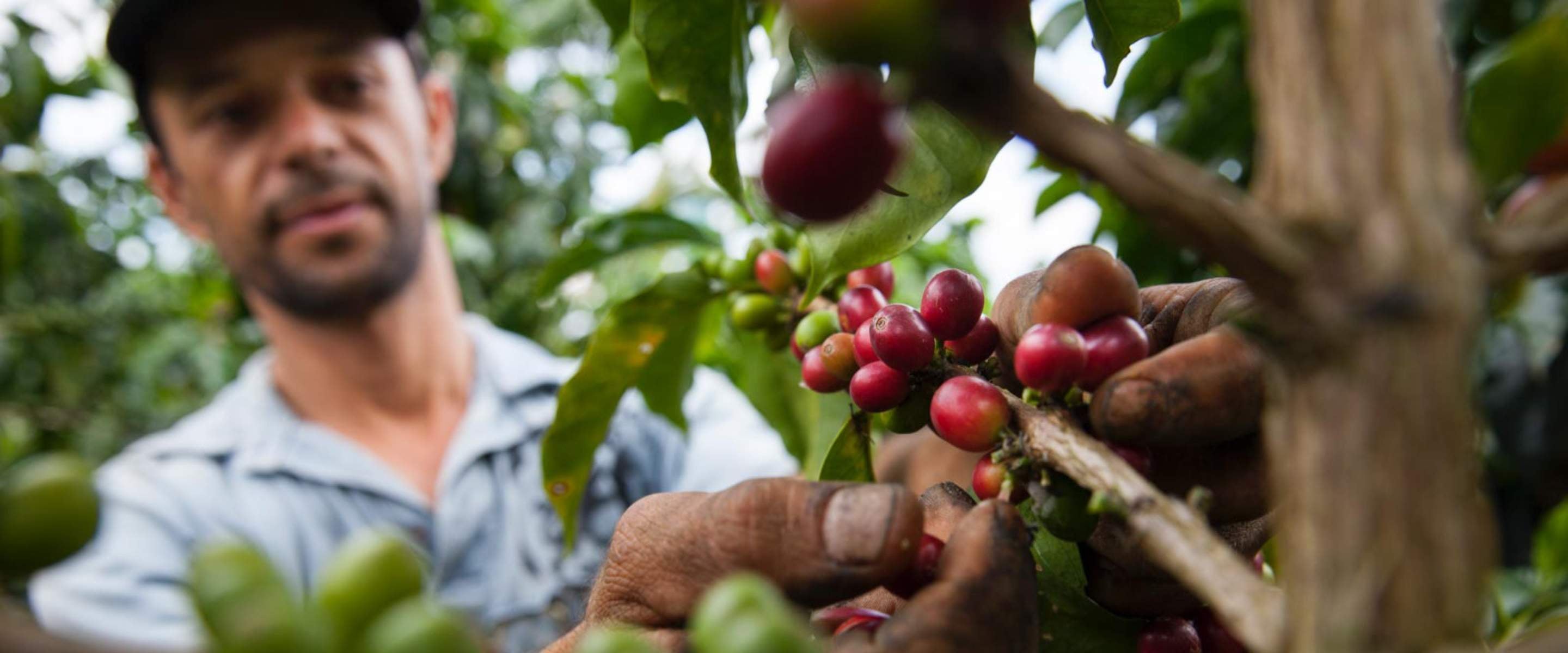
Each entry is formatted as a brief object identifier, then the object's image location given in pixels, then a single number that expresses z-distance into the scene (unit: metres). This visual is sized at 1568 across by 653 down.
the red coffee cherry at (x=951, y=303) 0.23
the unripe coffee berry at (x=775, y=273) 0.33
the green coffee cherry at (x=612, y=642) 0.13
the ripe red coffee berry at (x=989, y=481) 0.21
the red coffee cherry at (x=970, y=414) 0.21
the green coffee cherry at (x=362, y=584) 0.13
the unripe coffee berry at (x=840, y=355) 0.26
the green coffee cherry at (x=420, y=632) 0.12
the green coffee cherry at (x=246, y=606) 0.12
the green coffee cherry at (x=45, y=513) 0.14
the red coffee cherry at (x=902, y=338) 0.22
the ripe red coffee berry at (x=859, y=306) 0.27
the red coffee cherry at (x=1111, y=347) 0.20
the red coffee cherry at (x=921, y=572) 0.20
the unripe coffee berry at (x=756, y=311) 0.34
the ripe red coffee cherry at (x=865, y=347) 0.24
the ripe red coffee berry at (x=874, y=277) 0.30
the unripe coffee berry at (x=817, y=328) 0.29
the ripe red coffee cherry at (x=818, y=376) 0.27
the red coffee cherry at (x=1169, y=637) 0.22
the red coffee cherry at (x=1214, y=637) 0.23
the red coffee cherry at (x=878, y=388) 0.23
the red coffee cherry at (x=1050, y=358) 0.20
